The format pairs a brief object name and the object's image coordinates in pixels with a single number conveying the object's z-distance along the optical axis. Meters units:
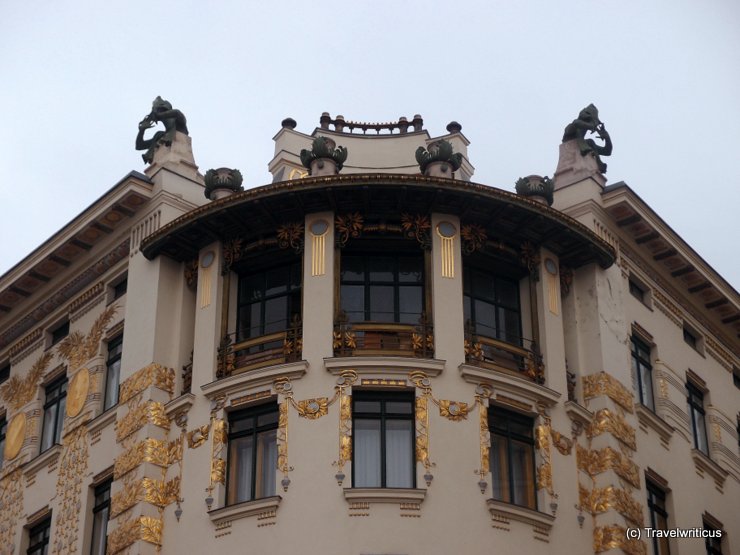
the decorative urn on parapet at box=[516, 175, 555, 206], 37.50
